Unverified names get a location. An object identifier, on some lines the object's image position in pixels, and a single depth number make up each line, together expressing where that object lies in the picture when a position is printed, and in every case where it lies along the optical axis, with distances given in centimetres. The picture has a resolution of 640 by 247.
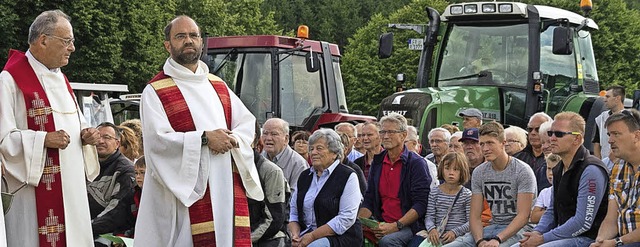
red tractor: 1560
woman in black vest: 856
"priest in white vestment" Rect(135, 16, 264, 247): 618
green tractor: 1362
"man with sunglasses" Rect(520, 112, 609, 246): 726
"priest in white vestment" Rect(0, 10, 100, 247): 652
